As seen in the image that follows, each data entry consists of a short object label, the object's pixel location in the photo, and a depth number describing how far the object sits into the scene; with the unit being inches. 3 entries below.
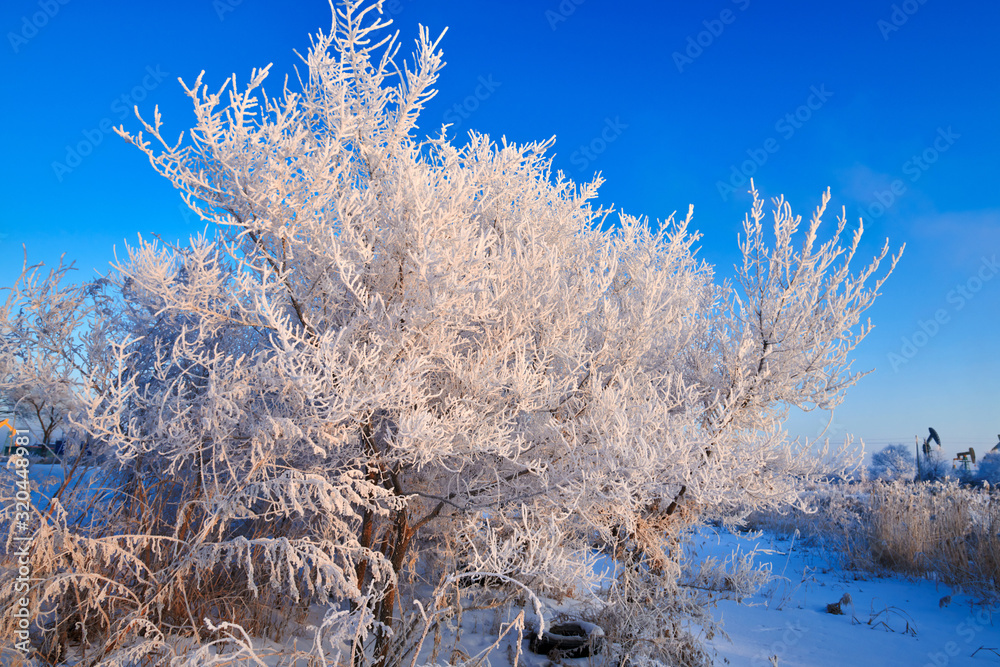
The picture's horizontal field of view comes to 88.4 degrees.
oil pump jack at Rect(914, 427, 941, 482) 830.5
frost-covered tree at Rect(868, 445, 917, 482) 929.9
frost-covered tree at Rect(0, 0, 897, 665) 124.7
